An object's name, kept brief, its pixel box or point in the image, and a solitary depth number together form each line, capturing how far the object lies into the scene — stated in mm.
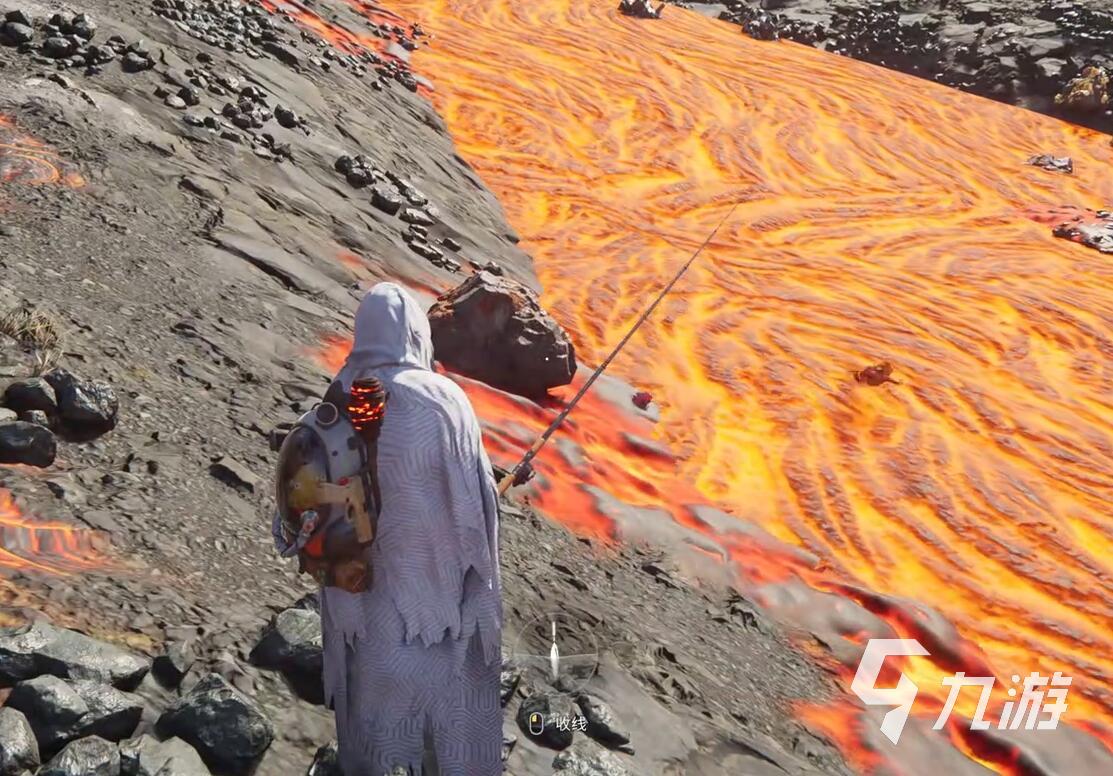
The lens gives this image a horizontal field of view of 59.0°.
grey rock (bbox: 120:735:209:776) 2752
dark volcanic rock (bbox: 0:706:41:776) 2625
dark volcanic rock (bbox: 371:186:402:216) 10102
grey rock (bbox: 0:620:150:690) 2922
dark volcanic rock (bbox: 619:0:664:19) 22562
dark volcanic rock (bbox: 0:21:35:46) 8594
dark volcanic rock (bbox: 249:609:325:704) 3576
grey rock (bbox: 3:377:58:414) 4461
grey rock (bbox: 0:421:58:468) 4168
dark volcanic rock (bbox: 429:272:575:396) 7887
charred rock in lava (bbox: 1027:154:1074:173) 17766
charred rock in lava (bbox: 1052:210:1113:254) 14523
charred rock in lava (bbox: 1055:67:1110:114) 20516
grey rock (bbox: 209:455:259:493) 4863
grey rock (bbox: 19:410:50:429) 4402
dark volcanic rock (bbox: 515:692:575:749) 3902
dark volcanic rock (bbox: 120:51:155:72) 9305
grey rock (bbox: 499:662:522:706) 4035
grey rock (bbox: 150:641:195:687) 3273
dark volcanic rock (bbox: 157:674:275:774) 2998
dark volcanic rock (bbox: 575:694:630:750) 4176
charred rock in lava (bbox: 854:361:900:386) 10039
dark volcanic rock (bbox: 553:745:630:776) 3662
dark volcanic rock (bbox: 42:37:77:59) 8766
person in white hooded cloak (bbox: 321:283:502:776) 2680
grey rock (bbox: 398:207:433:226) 10242
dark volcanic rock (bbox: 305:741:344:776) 3094
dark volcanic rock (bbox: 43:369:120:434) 4590
